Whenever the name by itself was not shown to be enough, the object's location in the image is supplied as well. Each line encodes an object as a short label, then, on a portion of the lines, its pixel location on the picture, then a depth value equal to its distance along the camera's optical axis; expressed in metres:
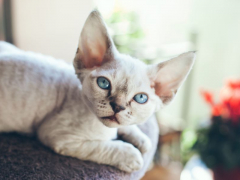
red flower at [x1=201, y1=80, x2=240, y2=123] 0.46
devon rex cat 0.27
